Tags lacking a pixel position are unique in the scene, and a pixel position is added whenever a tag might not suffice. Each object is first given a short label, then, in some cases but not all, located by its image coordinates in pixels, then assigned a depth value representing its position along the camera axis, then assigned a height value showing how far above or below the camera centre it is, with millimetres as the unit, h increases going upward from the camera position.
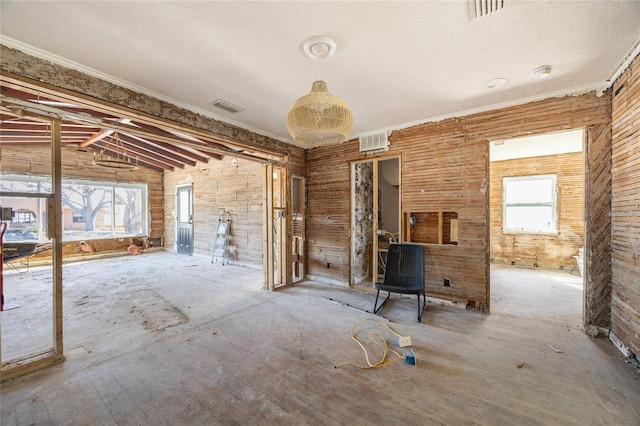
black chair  3493 -839
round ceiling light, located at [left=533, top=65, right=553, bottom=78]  2420 +1381
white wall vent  4176 +1178
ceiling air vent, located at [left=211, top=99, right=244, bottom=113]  3166 +1377
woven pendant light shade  1760 +733
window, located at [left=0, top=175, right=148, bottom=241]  7742 +56
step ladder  6992 -796
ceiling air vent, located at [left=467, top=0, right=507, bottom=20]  1647 +1365
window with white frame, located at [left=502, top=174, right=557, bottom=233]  5991 +181
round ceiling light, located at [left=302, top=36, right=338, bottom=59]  1993 +1352
